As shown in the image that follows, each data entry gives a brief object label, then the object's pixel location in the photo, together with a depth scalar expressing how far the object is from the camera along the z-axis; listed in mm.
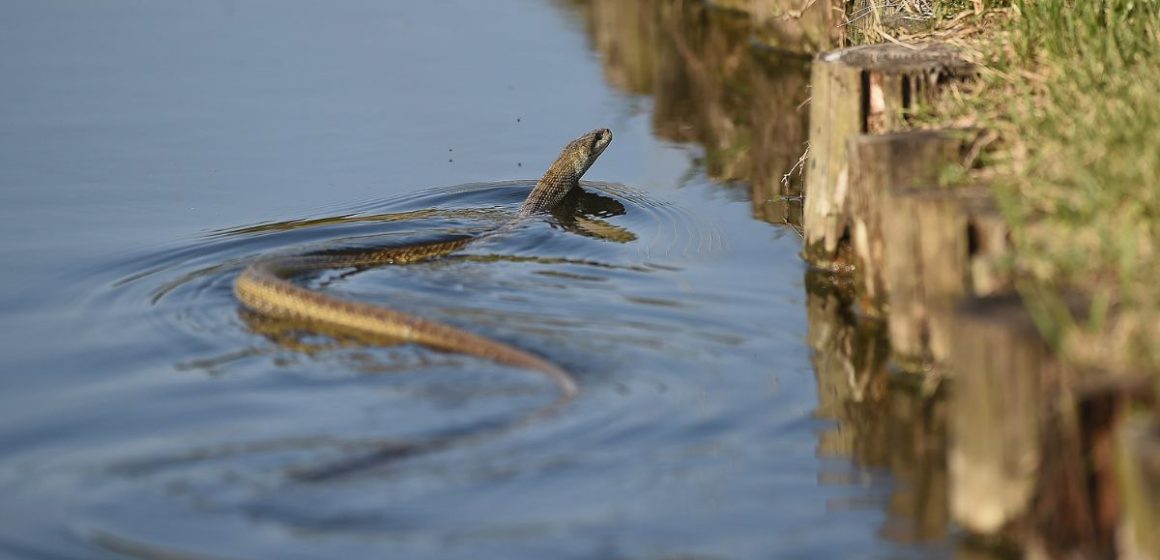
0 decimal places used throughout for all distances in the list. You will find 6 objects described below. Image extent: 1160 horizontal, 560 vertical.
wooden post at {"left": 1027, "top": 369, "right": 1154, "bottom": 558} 9766
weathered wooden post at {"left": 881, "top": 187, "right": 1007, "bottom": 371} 13437
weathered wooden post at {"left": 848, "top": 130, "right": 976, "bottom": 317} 15227
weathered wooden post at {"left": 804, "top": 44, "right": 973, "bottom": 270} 16969
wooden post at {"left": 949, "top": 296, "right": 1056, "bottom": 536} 10219
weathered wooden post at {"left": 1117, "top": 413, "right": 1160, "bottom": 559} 8711
